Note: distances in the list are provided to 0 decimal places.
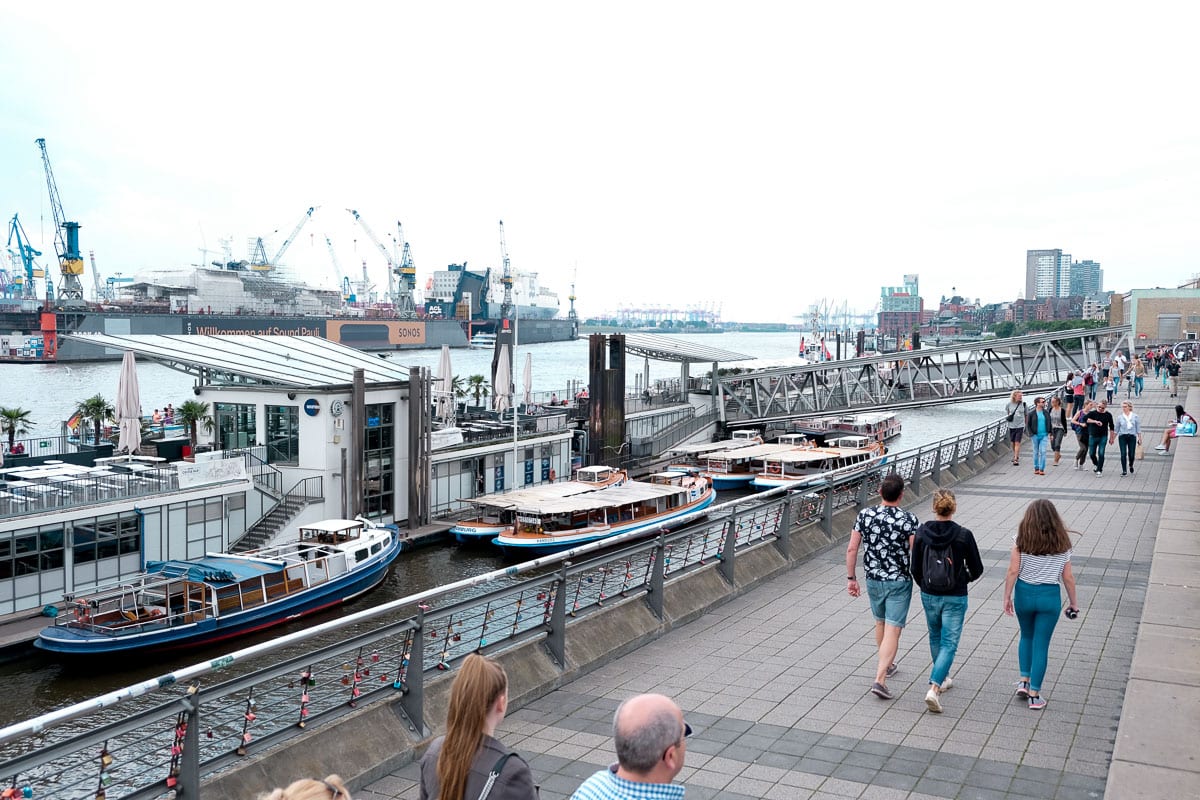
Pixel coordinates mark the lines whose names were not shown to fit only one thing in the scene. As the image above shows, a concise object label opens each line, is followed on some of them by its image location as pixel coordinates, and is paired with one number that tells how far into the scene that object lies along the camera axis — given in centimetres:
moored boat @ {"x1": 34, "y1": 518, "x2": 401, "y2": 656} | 2244
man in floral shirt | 794
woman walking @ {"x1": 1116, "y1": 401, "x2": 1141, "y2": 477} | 2117
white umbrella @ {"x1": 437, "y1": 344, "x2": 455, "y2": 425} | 4659
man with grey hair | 350
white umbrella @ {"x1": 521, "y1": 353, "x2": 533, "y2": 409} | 5094
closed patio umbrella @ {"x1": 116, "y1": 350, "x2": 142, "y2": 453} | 3077
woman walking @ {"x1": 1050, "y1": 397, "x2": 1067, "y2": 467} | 2411
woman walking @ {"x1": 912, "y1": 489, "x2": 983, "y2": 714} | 760
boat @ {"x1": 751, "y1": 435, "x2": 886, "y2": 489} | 4928
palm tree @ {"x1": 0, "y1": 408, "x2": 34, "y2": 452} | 3886
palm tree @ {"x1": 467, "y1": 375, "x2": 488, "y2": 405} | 6638
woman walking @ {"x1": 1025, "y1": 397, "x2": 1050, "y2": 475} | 2162
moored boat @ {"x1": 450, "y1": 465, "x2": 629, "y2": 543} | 3412
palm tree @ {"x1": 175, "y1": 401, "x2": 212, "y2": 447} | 3606
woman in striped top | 733
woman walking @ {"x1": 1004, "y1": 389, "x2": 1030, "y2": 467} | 2436
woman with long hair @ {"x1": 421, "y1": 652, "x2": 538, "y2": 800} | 370
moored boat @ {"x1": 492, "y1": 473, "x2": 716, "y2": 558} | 3378
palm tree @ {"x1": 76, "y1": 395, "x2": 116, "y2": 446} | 4145
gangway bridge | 5862
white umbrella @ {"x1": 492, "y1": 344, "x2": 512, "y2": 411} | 4606
